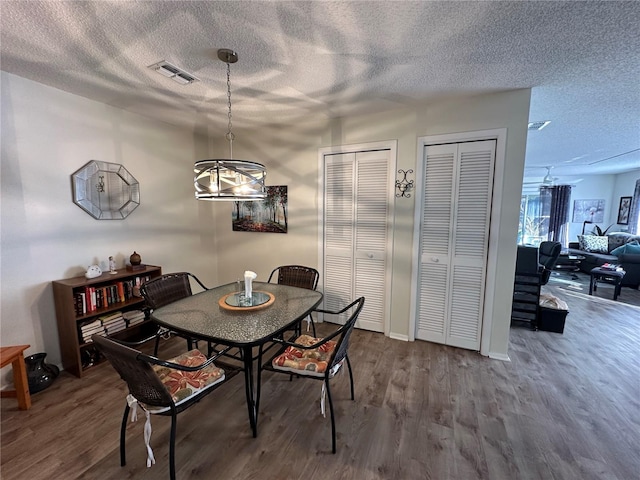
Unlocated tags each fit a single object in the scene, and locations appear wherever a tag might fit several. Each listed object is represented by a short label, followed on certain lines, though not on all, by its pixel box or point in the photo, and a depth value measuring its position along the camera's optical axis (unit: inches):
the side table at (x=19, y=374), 74.9
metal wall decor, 113.0
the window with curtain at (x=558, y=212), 295.6
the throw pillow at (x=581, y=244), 254.5
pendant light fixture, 70.0
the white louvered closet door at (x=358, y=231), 120.5
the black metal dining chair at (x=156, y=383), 50.4
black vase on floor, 84.1
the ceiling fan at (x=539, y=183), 294.5
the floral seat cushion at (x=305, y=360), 69.4
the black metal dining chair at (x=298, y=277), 110.5
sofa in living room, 200.2
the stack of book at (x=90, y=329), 93.2
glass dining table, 64.7
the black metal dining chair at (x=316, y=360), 64.8
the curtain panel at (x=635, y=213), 247.1
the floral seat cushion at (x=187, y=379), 59.1
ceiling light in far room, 127.4
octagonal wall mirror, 100.8
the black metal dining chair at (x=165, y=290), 89.4
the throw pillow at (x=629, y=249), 204.0
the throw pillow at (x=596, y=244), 243.0
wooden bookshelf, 90.6
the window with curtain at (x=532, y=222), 311.6
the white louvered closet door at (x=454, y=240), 103.2
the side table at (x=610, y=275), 173.8
